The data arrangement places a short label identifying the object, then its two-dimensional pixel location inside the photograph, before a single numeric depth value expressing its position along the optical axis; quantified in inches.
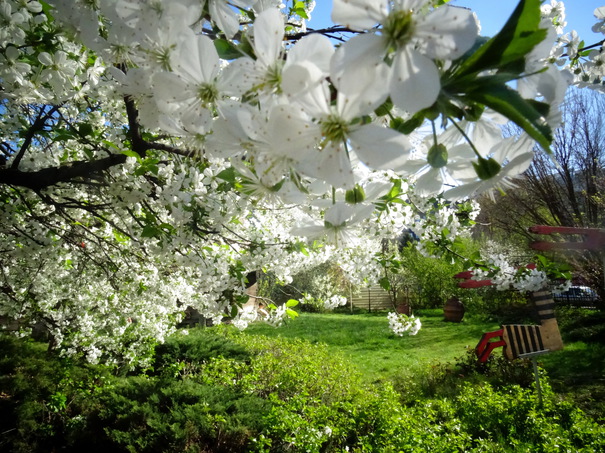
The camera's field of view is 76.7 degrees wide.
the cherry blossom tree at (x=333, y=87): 14.6
